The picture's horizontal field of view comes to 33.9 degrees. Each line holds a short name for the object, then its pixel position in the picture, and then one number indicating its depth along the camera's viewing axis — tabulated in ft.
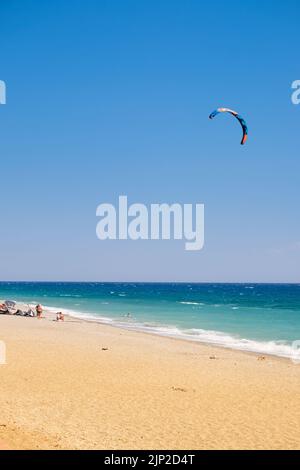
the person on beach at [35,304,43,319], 139.23
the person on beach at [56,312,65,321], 131.64
